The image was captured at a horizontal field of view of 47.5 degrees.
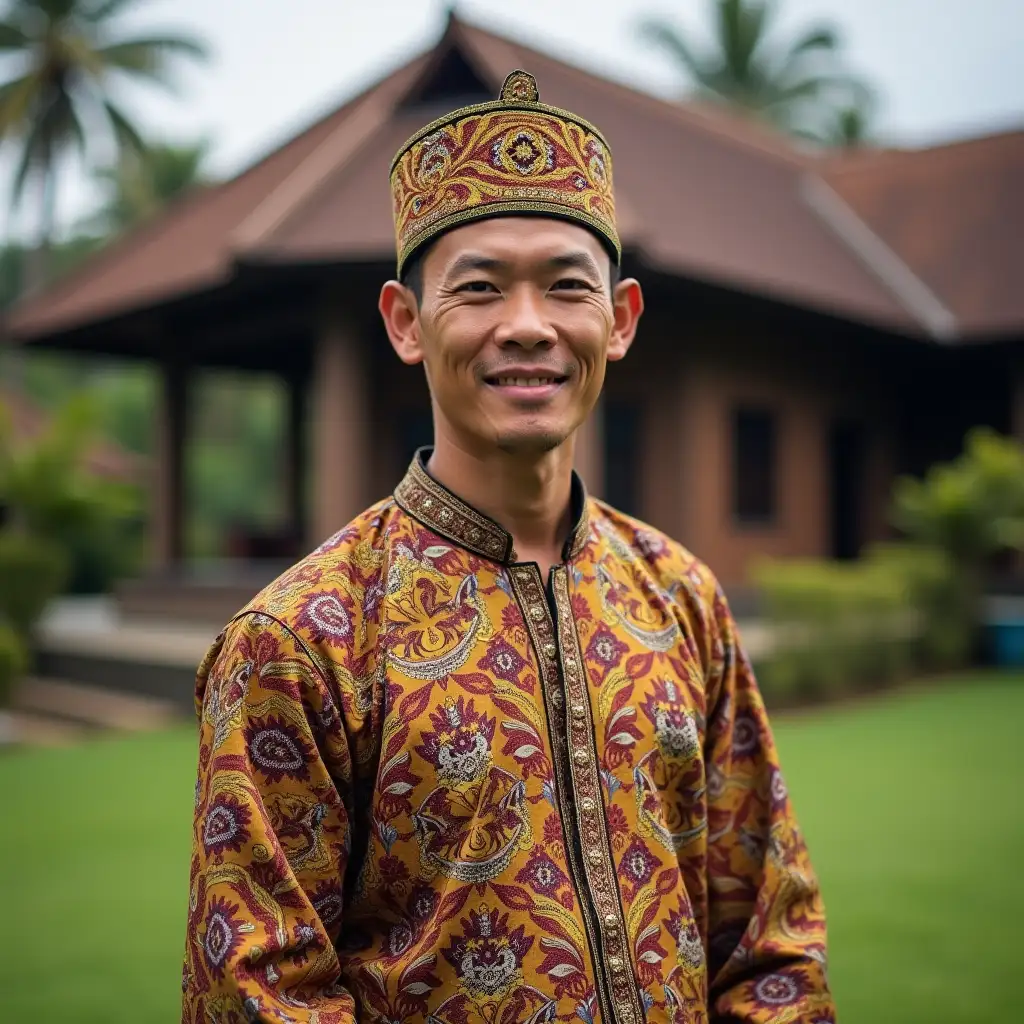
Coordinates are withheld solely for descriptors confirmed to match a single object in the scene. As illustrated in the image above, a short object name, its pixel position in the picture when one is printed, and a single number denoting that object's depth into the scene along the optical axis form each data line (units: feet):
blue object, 38.73
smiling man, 5.12
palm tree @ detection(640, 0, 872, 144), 95.91
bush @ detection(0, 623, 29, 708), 30.89
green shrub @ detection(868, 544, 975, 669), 37.11
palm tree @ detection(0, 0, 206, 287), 78.84
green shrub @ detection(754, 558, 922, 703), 31.04
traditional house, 33.04
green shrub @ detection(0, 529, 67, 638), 38.86
